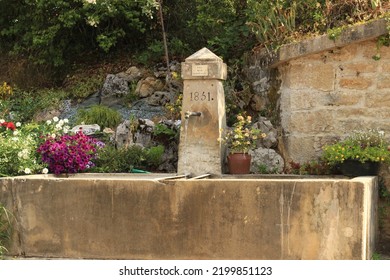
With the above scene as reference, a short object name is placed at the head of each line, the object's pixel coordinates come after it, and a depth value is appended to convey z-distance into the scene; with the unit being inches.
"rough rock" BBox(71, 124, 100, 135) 353.1
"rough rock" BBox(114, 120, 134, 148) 337.7
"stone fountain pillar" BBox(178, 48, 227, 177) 294.7
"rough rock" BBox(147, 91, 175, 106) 395.9
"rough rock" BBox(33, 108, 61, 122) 405.1
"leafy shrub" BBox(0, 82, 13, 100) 442.3
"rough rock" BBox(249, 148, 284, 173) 313.1
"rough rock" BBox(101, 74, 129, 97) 411.5
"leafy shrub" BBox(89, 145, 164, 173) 313.3
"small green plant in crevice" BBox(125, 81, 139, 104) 406.6
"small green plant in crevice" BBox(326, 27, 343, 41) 294.0
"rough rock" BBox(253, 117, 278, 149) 319.9
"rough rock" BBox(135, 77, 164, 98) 407.8
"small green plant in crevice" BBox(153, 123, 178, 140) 335.6
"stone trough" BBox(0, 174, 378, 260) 202.7
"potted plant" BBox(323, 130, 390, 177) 274.1
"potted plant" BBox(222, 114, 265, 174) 297.4
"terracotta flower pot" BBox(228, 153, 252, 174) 296.8
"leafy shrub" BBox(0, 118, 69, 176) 262.7
